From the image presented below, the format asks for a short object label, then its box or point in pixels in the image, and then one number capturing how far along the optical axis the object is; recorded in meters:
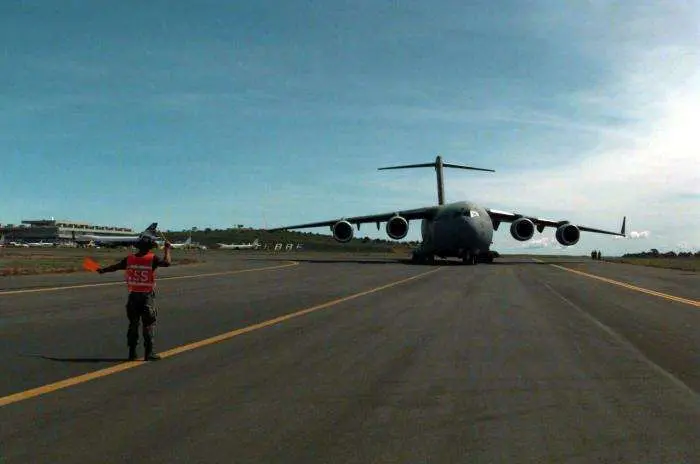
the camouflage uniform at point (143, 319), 8.58
